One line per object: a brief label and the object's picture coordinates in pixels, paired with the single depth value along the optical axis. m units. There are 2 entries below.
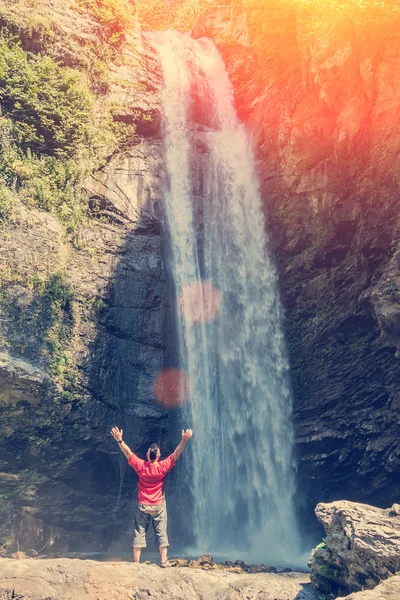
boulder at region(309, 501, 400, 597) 6.54
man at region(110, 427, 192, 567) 7.56
